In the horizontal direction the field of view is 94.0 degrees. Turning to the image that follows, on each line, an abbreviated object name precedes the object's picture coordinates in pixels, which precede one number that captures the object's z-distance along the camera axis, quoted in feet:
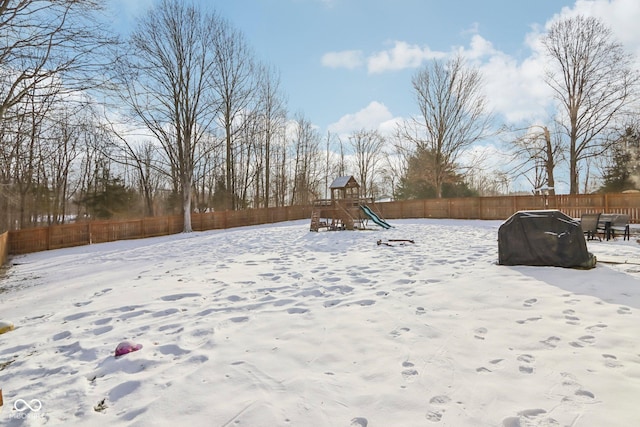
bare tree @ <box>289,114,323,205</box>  112.47
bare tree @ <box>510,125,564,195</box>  71.51
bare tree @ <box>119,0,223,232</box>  59.36
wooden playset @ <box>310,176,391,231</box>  50.03
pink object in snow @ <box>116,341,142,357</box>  8.94
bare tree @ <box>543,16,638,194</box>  63.98
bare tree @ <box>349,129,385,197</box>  131.03
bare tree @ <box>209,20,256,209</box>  74.33
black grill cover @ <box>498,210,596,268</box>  17.24
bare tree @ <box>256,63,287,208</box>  91.91
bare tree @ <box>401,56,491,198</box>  84.64
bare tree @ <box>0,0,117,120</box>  20.62
